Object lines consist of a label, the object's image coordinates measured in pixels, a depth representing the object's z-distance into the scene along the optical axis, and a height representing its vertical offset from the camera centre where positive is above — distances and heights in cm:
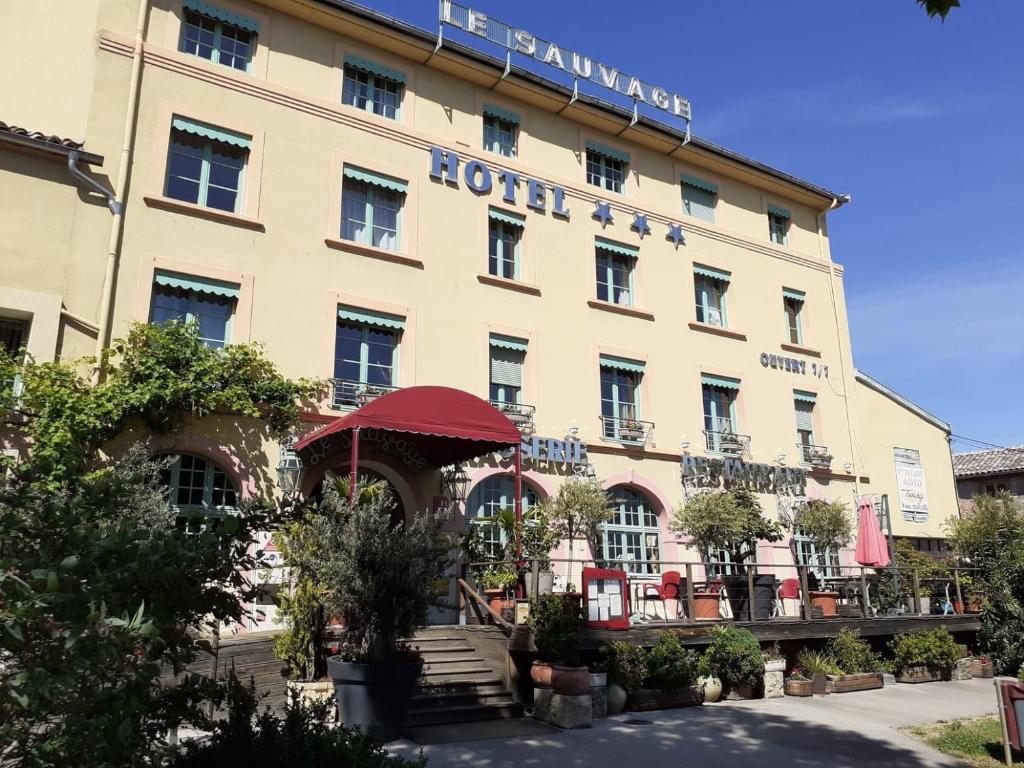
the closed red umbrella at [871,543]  1647 +90
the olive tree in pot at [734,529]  1464 +111
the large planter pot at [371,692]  845 -103
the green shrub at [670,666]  1114 -103
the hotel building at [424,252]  1301 +642
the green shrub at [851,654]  1347 -107
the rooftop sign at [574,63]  1683 +1150
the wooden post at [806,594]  1387 -9
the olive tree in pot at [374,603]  850 -12
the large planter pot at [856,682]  1280 -147
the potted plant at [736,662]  1192 -105
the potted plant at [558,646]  976 -68
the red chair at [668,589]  1426 +1
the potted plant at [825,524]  1788 +141
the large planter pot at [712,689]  1166 -140
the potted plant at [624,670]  1059 -104
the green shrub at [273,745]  490 -93
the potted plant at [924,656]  1425 -118
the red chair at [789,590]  1666 -2
